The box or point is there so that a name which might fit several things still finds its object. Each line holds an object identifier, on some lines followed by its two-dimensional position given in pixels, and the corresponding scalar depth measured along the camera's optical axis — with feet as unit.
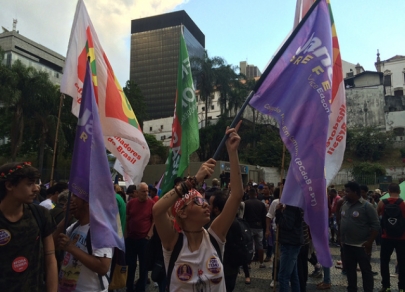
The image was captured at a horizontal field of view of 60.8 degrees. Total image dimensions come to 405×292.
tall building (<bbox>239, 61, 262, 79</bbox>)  258.37
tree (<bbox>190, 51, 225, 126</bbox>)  150.20
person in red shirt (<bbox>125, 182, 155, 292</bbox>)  20.07
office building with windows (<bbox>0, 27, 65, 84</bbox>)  190.49
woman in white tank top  8.07
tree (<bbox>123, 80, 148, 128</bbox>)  148.22
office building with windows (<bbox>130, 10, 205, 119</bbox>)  302.04
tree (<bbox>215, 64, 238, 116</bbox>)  151.94
